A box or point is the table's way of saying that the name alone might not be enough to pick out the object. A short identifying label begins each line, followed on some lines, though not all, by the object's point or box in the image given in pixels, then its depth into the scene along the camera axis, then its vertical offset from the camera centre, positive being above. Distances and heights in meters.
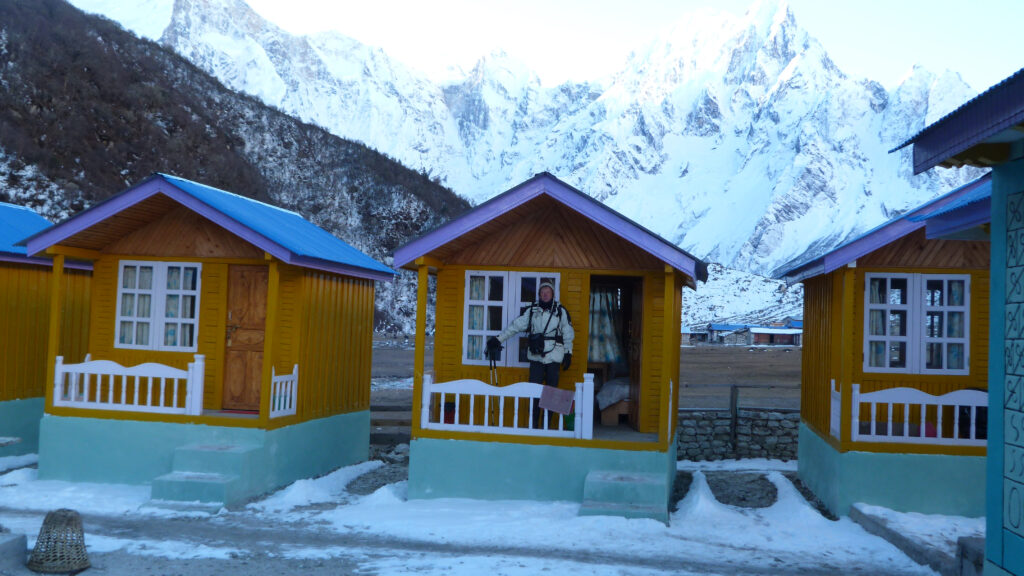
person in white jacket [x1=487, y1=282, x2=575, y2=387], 10.33 -0.11
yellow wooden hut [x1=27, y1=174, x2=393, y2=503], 10.52 -0.51
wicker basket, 6.95 -1.88
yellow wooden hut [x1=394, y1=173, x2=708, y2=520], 9.80 -0.37
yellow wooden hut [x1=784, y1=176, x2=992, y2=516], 9.54 -0.38
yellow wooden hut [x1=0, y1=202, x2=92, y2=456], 12.75 -0.39
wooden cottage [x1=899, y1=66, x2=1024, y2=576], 4.99 +0.20
